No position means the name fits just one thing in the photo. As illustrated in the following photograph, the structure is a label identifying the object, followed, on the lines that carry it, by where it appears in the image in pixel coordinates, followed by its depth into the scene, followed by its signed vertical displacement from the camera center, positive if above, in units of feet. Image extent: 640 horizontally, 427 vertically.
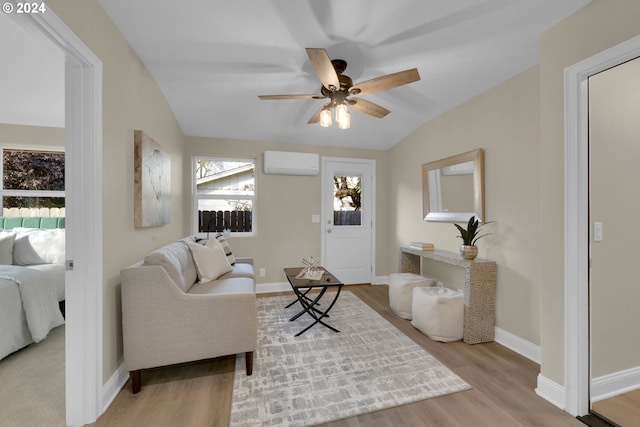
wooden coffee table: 8.04 -2.26
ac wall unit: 12.46 +2.41
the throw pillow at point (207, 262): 8.38 -1.64
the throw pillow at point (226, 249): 10.30 -1.49
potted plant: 8.29 -0.88
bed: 6.79 -2.09
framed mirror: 8.75 +0.91
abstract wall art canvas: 6.68 +0.88
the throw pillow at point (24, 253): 9.00 -1.39
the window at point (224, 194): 12.66 +0.92
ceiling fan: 5.65 +3.10
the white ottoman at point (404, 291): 9.64 -2.97
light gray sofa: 5.53 -2.40
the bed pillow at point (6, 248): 8.70 -1.19
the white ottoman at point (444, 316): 7.91 -3.19
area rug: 5.14 -3.89
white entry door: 13.83 -0.32
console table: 7.91 -2.71
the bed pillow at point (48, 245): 9.36 -1.18
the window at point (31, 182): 11.24 +1.38
